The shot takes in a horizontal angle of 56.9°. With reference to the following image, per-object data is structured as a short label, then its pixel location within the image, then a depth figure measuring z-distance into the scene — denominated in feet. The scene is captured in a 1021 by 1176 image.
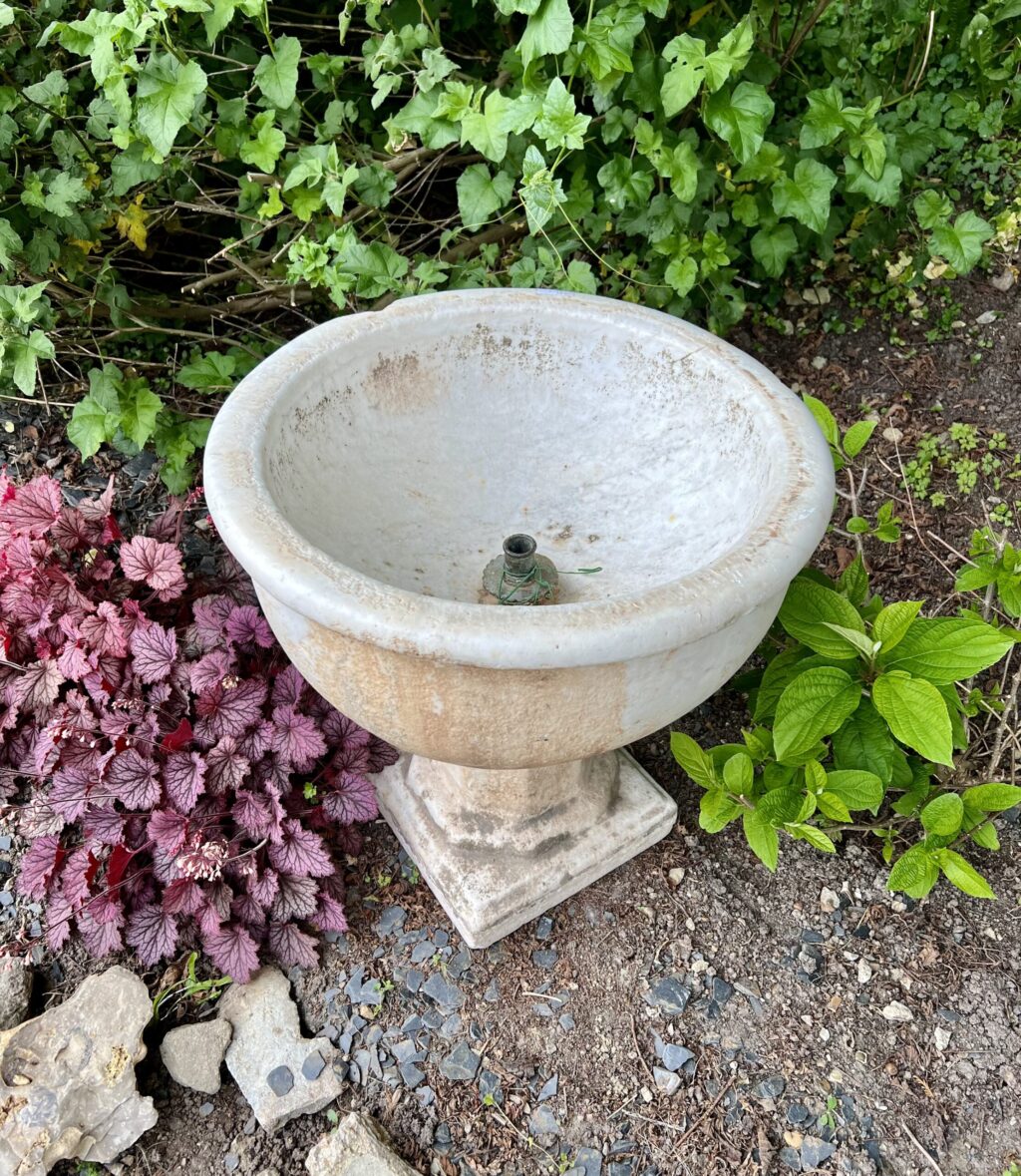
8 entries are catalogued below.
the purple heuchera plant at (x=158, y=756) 6.91
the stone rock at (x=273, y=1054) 6.31
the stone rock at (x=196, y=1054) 6.42
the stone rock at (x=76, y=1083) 5.92
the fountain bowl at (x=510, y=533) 4.44
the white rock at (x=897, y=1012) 6.68
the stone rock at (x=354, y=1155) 5.86
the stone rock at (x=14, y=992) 6.70
